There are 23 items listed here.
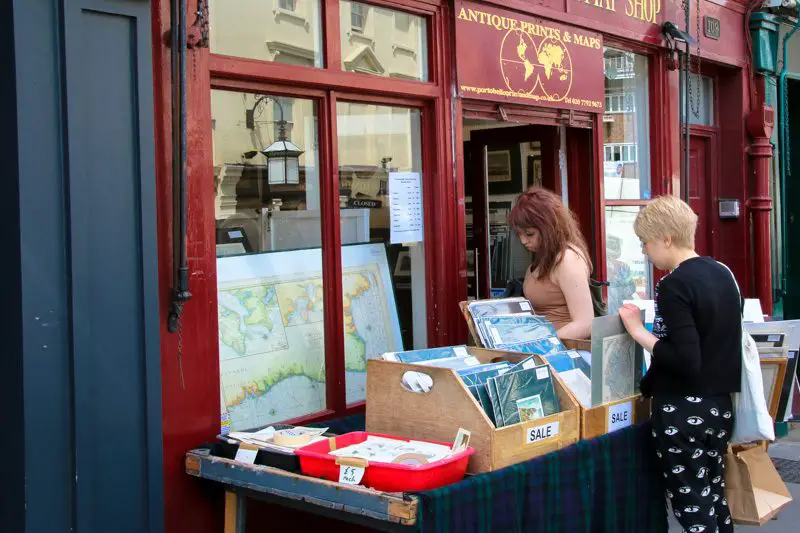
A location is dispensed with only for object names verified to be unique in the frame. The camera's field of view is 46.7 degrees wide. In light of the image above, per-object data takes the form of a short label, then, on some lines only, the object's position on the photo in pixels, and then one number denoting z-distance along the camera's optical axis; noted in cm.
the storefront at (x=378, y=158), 371
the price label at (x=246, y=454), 341
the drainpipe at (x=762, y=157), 771
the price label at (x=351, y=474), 309
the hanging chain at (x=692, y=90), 674
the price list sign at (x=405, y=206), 479
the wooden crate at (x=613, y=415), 369
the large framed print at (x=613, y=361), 373
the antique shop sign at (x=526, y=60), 505
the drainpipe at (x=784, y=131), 803
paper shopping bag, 409
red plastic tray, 301
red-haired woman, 438
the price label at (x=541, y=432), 341
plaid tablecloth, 306
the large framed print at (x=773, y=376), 423
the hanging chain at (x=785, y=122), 808
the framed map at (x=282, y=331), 399
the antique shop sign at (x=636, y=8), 612
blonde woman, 354
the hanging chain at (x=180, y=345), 358
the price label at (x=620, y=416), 380
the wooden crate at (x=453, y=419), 327
